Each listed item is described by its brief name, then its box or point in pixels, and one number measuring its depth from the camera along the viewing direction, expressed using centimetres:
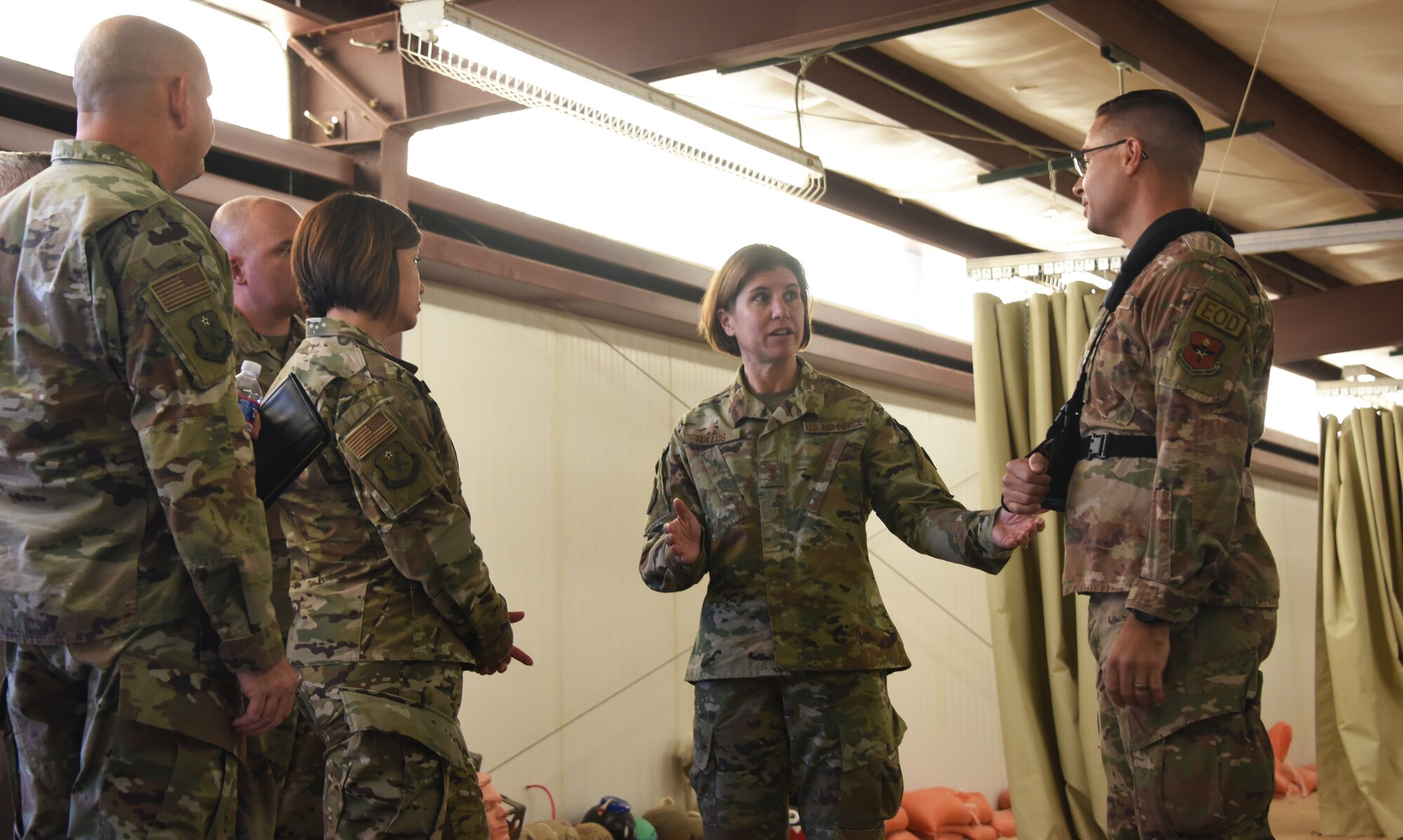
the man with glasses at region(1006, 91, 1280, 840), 201
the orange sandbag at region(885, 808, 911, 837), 586
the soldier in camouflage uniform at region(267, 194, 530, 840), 200
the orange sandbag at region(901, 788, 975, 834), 598
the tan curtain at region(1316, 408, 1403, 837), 599
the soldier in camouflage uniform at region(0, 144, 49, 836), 220
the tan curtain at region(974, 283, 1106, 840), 474
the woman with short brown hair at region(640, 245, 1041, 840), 254
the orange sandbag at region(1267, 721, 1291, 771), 808
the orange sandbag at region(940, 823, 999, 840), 611
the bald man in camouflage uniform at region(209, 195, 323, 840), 222
